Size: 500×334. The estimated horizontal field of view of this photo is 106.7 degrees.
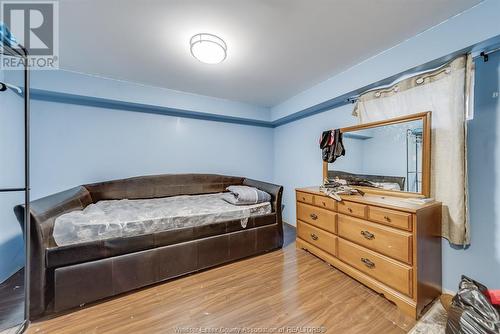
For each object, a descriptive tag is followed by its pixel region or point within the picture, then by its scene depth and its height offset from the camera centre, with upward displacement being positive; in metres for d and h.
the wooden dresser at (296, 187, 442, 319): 1.37 -0.67
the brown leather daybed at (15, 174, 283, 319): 1.34 -0.78
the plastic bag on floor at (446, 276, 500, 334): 0.94 -0.79
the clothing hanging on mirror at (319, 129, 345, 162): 2.39 +0.29
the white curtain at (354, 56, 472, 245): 1.44 +0.27
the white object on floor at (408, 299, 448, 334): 1.23 -1.08
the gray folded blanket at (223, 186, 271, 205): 2.37 -0.39
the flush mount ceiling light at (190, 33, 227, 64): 1.63 +1.06
